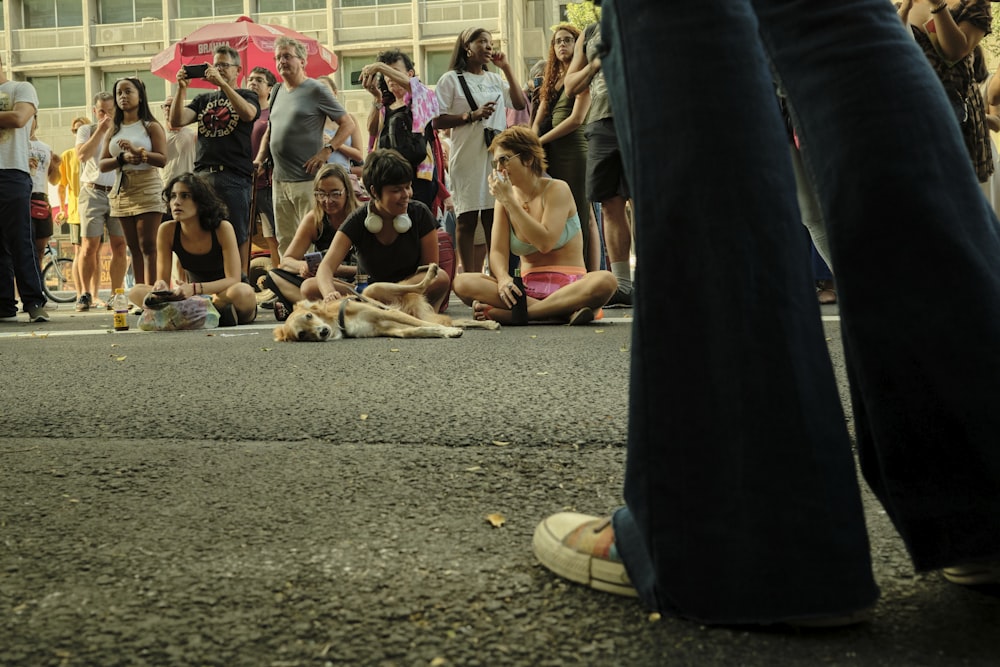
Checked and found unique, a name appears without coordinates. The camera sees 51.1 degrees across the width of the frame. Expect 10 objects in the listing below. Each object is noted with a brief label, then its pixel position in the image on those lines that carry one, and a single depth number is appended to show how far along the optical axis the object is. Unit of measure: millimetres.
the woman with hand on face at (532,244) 6180
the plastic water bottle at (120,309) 6801
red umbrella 13734
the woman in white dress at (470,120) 7582
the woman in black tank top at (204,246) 7219
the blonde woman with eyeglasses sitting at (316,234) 7289
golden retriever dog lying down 5414
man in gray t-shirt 8266
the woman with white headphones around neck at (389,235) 6551
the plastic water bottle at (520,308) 6215
